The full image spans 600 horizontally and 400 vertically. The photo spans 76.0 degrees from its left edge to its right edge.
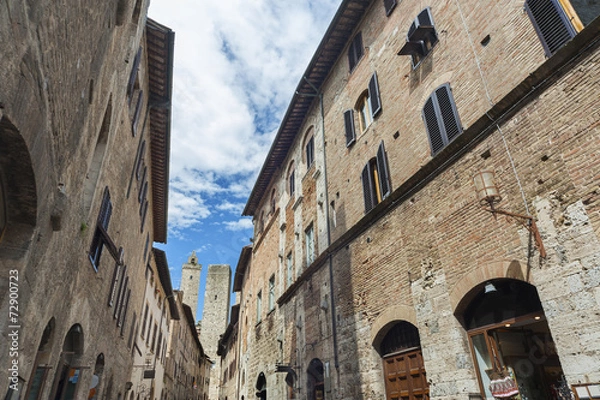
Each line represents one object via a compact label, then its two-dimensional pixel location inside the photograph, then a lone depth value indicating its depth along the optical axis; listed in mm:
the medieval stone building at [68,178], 3725
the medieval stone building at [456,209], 5039
